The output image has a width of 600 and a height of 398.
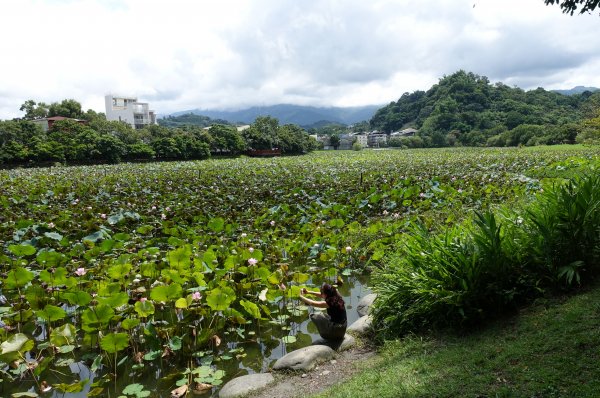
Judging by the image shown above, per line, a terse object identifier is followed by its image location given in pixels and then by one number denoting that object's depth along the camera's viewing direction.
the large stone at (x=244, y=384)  3.50
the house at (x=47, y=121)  55.81
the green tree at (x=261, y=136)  51.44
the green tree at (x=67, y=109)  60.02
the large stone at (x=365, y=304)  5.18
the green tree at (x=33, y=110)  58.97
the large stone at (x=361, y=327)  4.46
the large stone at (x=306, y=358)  3.83
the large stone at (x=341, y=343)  4.21
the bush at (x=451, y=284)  3.81
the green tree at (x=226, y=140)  46.88
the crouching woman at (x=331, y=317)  4.20
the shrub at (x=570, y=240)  3.91
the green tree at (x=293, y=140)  55.71
